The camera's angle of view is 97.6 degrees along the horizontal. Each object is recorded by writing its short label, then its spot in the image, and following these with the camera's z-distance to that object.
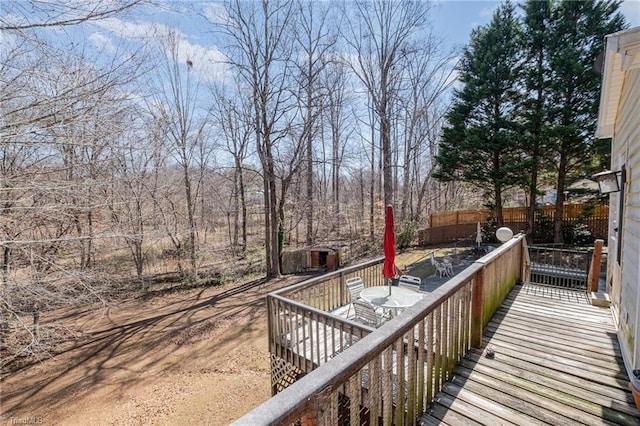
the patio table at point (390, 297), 4.86
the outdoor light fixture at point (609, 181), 3.89
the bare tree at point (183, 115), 12.52
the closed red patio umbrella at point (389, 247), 5.35
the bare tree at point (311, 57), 12.50
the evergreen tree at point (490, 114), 12.95
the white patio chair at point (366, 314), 4.47
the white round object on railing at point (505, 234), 6.13
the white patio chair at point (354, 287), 5.91
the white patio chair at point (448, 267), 10.39
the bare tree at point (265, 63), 11.55
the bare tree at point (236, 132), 13.32
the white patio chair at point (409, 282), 6.60
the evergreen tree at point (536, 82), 12.16
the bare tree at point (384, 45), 16.25
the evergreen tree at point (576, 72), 11.27
